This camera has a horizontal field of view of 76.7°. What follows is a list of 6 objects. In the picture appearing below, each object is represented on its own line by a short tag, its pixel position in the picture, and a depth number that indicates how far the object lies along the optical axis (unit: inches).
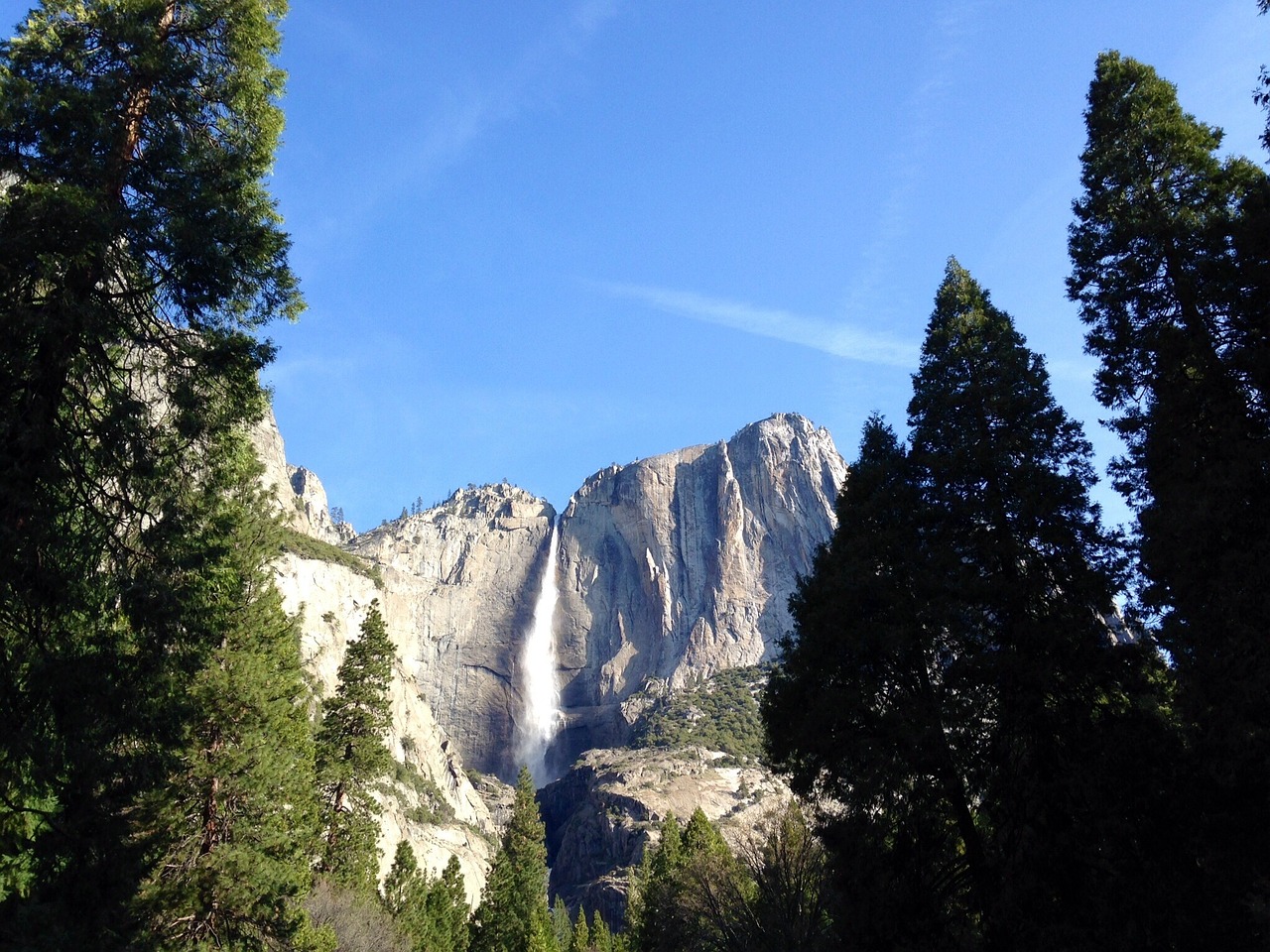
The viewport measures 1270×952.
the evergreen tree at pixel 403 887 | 1523.1
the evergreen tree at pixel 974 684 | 490.0
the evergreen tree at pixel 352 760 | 1094.4
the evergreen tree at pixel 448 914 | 1700.3
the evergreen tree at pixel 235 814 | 655.1
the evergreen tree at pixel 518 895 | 1795.0
